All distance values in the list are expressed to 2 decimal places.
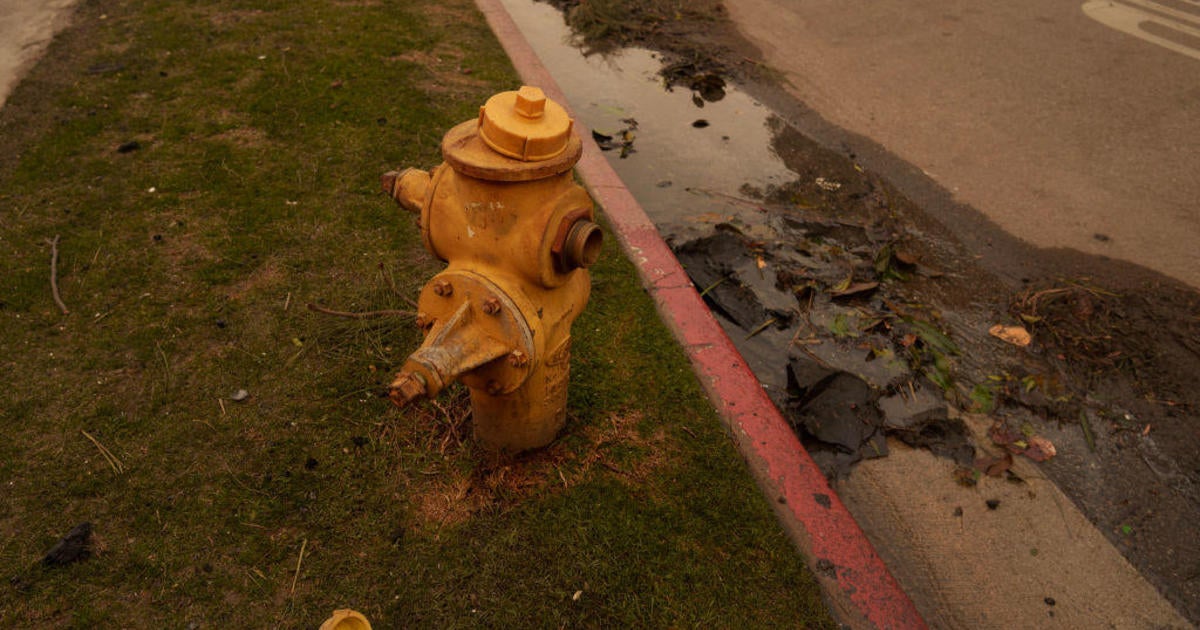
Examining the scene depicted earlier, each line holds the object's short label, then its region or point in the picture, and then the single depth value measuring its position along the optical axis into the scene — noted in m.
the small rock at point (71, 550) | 2.32
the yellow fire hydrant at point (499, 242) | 1.90
